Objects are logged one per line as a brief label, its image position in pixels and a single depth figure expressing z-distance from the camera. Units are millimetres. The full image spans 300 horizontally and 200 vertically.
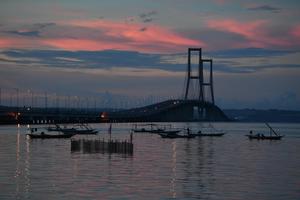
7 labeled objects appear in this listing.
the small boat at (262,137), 80750
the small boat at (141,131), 102394
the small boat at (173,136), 82700
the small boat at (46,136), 72600
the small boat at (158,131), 93281
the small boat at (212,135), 89288
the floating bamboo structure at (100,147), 48844
